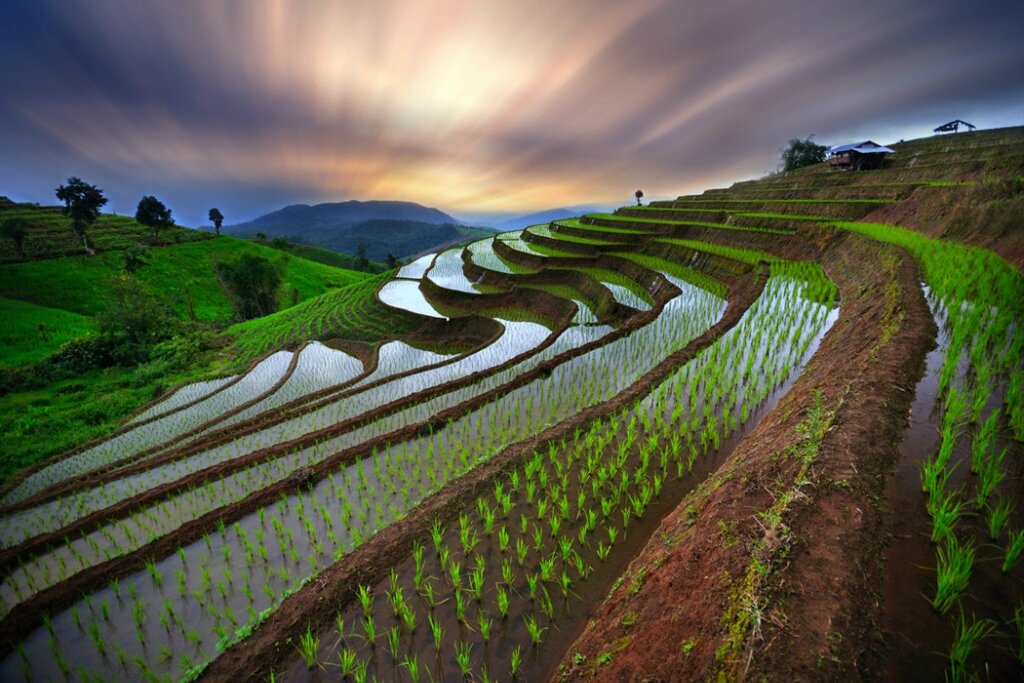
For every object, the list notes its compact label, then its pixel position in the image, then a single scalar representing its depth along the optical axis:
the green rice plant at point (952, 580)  2.22
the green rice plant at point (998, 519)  2.55
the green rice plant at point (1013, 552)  2.26
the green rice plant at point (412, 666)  2.98
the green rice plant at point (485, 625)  3.25
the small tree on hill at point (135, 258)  37.50
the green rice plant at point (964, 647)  1.86
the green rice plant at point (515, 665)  2.96
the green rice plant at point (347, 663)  3.11
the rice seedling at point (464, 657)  2.97
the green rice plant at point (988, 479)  2.76
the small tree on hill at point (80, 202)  42.34
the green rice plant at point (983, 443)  3.17
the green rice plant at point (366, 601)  3.56
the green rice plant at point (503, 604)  3.40
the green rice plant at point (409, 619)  3.40
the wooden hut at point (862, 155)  29.31
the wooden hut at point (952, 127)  41.88
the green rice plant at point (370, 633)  3.32
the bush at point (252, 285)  37.41
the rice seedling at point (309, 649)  3.20
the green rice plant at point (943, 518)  2.58
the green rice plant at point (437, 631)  3.22
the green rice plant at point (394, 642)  3.20
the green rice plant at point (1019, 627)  1.83
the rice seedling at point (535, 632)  3.16
